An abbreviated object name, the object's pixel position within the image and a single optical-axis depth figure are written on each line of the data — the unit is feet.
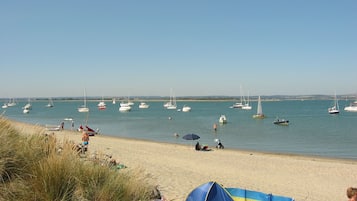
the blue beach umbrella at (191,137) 83.88
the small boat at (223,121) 196.34
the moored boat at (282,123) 184.24
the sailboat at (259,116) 237.04
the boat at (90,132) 125.84
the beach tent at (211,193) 24.84
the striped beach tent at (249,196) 28.10
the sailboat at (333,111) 289.47
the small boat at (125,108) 372.99
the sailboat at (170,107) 420.26
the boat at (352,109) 336.70
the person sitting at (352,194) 22.70
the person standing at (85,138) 61.62
